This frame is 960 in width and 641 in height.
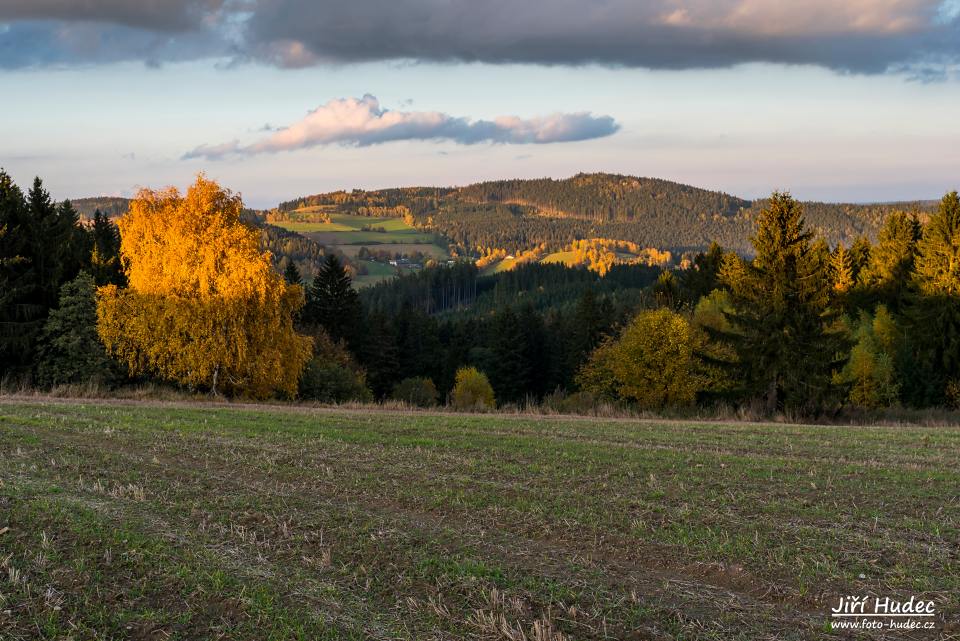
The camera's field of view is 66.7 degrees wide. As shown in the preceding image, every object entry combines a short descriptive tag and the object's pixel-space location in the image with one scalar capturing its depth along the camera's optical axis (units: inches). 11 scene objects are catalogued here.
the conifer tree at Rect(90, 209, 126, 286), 1801.3
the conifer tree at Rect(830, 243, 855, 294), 2970.0
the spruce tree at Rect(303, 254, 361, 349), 3275.1
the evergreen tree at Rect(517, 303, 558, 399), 4047.7
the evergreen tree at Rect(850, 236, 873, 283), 3326.8
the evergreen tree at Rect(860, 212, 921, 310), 2832.2
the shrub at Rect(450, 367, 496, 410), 3248.0
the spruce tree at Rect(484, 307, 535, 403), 3757.4
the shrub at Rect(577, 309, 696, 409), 2215.8
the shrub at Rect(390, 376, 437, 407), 3051.9
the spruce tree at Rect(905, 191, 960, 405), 2202.3
